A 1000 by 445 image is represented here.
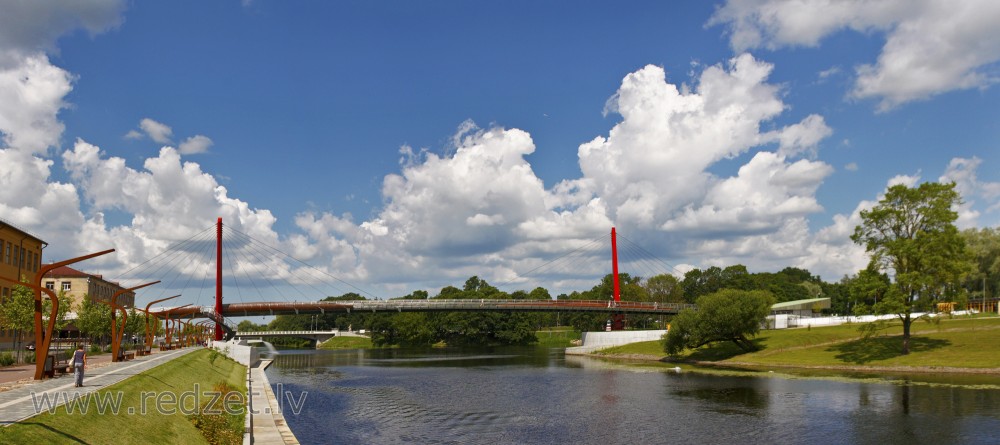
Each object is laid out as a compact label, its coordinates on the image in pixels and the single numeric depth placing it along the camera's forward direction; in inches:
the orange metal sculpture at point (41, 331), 1274.4
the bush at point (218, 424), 1101.1
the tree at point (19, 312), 2247.8
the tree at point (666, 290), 7701.8
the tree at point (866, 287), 2735.7
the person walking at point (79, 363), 1160.6
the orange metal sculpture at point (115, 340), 2103.7
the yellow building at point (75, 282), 5201.8
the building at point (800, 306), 5257.9
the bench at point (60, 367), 1467.8
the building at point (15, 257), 3095.5
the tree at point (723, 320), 3412.9
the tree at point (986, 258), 4650.6
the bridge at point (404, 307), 5073.8
